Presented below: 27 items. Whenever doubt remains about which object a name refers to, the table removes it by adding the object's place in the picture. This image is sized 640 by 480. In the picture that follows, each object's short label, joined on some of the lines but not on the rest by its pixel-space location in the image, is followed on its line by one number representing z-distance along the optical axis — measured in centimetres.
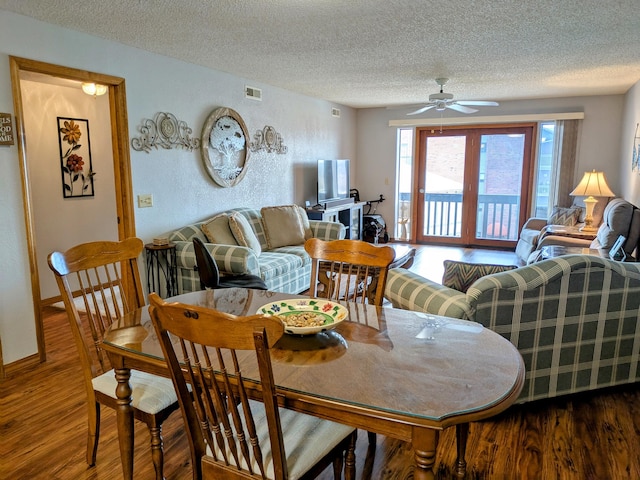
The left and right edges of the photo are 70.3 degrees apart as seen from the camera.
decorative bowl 162
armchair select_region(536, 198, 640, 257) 446
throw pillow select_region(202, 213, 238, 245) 420
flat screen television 639
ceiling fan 493
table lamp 543
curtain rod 657
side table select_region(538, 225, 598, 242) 525
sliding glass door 724
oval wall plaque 459
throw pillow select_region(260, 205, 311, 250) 500
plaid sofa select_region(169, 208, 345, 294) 386
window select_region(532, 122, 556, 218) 688
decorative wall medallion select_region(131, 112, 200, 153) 389
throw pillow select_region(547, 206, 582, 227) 609
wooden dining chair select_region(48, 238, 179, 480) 177
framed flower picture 473
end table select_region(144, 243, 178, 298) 397
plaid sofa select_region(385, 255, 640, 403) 227
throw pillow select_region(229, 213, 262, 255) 432
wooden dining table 121
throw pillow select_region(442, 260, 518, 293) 246
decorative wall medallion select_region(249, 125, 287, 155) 531
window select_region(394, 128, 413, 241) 791
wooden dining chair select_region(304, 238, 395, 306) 220
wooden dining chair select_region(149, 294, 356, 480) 114
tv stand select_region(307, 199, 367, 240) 615
